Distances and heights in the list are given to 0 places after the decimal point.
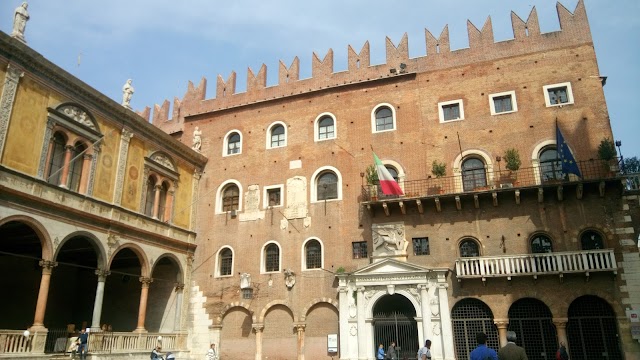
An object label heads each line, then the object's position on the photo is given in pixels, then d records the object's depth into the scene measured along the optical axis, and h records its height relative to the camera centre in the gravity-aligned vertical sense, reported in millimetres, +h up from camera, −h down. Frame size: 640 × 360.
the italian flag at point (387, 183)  17875 +5458
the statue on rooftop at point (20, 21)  14867 +9361
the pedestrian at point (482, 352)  6883 -174
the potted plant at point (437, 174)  18656 +5948
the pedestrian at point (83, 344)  14984 -48
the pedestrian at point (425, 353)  13797 -358
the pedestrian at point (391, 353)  15656 -397
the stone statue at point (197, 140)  23359 +9080
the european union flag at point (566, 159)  16234 +5650
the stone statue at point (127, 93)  18781 +9080
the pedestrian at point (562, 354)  14828 -445
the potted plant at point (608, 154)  16594 +5913
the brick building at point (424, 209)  16547 +4709
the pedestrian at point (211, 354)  17547 -429
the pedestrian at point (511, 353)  6641 -181
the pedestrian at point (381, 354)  15616 -425
